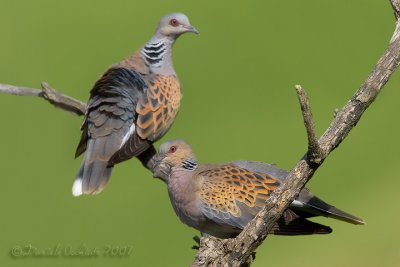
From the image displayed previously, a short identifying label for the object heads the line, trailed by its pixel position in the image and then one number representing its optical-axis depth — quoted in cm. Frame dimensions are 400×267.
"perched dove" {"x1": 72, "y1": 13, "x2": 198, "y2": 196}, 998
